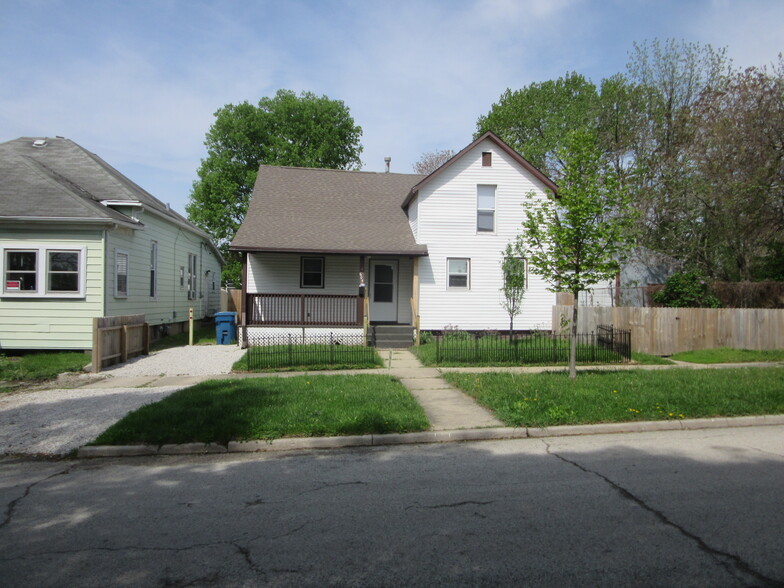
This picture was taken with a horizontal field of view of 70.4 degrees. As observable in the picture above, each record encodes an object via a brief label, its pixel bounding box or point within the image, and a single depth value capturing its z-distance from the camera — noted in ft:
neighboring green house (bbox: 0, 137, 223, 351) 49.57
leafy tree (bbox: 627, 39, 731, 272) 86.53
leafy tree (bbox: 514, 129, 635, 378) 34.91
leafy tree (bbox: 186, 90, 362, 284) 133.90
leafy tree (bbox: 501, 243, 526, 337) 56.08
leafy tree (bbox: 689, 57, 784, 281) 65.57
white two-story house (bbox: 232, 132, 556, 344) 62.18
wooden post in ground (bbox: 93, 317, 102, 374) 43.42
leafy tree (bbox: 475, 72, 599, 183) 122.83
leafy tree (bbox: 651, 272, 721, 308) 60.49
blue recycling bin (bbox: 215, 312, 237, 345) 63.10
